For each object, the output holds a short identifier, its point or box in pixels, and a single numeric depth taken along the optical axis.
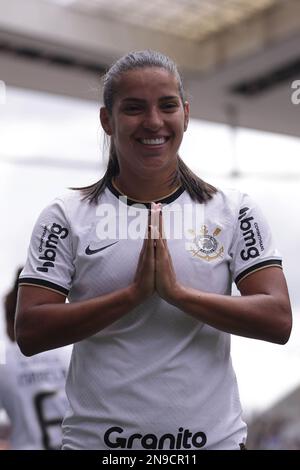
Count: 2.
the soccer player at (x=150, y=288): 2.66
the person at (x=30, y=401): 4.86
